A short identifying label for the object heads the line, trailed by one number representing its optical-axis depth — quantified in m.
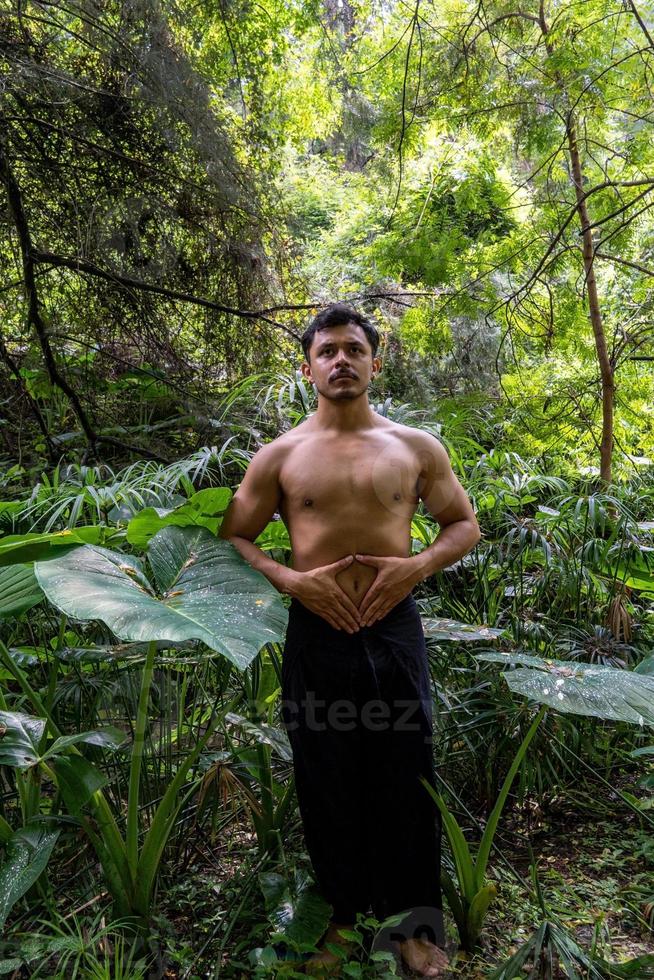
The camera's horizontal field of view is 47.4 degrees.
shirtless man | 1.74
